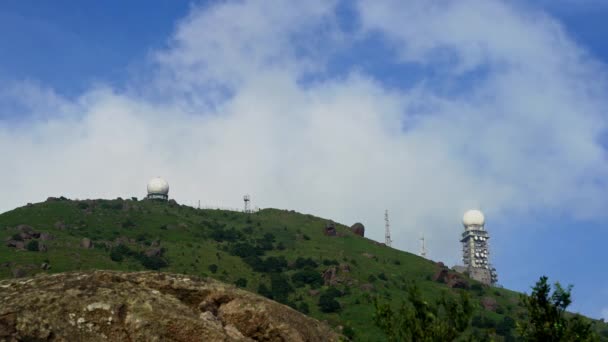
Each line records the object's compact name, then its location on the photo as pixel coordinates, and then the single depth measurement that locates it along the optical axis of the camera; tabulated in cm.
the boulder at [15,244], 15950
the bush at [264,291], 15308
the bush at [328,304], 14562
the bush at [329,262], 17999
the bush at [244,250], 18625
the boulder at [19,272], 13462
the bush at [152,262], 16025
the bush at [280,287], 15325
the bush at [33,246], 15642
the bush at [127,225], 19735
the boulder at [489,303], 17388
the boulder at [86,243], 16625
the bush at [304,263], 17825
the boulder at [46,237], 16776
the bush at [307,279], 16582
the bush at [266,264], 17512
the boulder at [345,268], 17350
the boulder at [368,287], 16275
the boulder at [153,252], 16788
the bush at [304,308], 14475
